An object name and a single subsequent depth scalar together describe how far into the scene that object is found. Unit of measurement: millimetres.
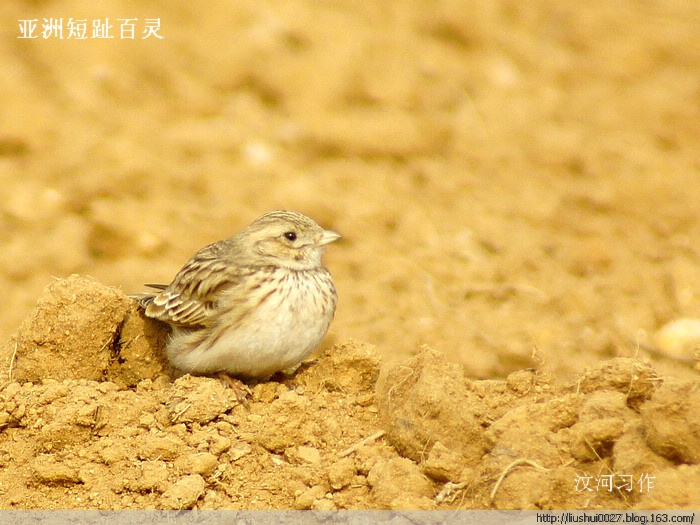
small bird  11805
